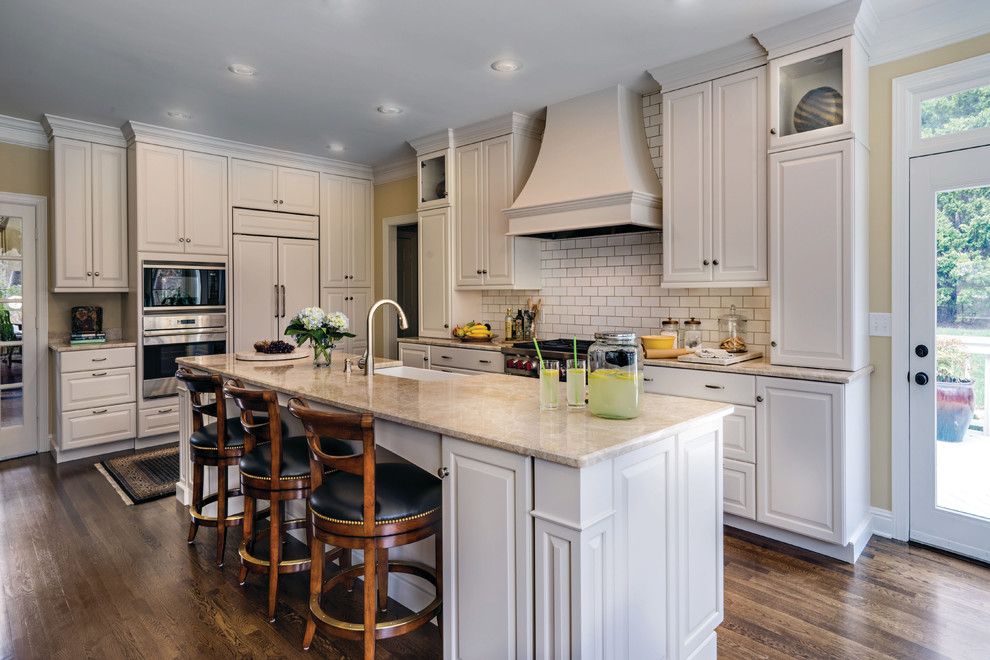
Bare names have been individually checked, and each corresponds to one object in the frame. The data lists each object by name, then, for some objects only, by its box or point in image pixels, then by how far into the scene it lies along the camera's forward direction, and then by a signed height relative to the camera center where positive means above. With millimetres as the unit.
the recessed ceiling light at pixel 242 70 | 3742 +1618
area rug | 3975 -1070
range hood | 3928 +1047
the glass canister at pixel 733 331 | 3748 -40
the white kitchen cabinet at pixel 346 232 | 6227 +1002
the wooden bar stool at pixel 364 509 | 1932 -605
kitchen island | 1618 -584
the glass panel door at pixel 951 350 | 2977 -132
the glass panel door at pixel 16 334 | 4824 -50
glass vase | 3479 -159
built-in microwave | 5031 +348
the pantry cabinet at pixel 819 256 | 3074 +360
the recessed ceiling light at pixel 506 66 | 3740 +1640
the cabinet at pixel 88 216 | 4805 +914
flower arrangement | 3398 -15
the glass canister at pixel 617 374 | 1894 -155
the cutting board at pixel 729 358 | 3414 -196
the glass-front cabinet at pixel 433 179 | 5355 +1336
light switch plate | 3254 +1
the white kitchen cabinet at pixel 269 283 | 5602 +421
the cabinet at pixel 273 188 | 5586 +1348
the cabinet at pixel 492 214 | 4848 +941
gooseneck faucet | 3072 -148
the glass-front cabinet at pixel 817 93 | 3064 +1232
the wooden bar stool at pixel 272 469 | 2416 -586
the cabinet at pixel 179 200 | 4992 +1095
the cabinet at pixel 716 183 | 3445 +854
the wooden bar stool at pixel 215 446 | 2855 -577
